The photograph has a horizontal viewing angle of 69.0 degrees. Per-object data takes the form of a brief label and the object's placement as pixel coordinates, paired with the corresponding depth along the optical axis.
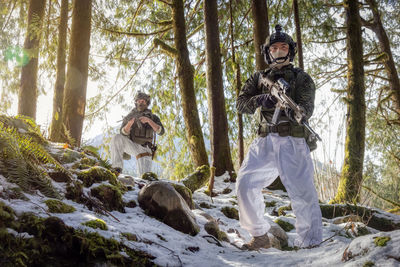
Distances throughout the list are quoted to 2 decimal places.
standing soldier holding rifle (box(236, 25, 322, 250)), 2.65
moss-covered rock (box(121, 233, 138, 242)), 1.86
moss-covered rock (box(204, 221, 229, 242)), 2.71
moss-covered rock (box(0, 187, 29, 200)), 1.67
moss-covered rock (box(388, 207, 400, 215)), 5.47
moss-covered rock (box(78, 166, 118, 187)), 2.50
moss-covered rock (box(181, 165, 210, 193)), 4.64
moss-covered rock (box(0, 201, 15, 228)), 1.39
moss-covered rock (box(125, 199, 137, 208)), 2.63
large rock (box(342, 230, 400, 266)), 1.28
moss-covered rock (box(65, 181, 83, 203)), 2.19
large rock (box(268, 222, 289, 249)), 3.23
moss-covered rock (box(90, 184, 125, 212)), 2.39
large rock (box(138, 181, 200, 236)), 2.48
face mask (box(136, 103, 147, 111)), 5.83
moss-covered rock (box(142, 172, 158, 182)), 4.19
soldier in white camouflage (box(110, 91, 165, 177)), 5.46
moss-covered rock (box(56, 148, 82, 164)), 2.79
